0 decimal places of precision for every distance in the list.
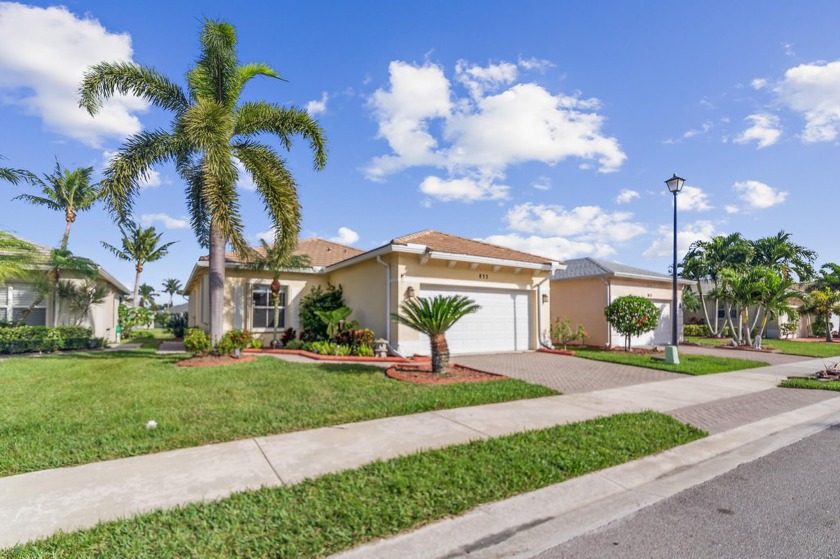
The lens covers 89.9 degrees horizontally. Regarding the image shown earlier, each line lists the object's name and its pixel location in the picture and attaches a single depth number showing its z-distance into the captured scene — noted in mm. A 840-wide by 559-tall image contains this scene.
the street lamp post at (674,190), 12531
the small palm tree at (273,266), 14712
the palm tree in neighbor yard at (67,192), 20234
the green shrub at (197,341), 11422
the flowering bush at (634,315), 15336
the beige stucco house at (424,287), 12828
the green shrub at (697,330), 27000
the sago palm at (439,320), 9469
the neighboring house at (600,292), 17891
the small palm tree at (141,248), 32147
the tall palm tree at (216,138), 10695
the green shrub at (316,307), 14938
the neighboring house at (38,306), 15391
